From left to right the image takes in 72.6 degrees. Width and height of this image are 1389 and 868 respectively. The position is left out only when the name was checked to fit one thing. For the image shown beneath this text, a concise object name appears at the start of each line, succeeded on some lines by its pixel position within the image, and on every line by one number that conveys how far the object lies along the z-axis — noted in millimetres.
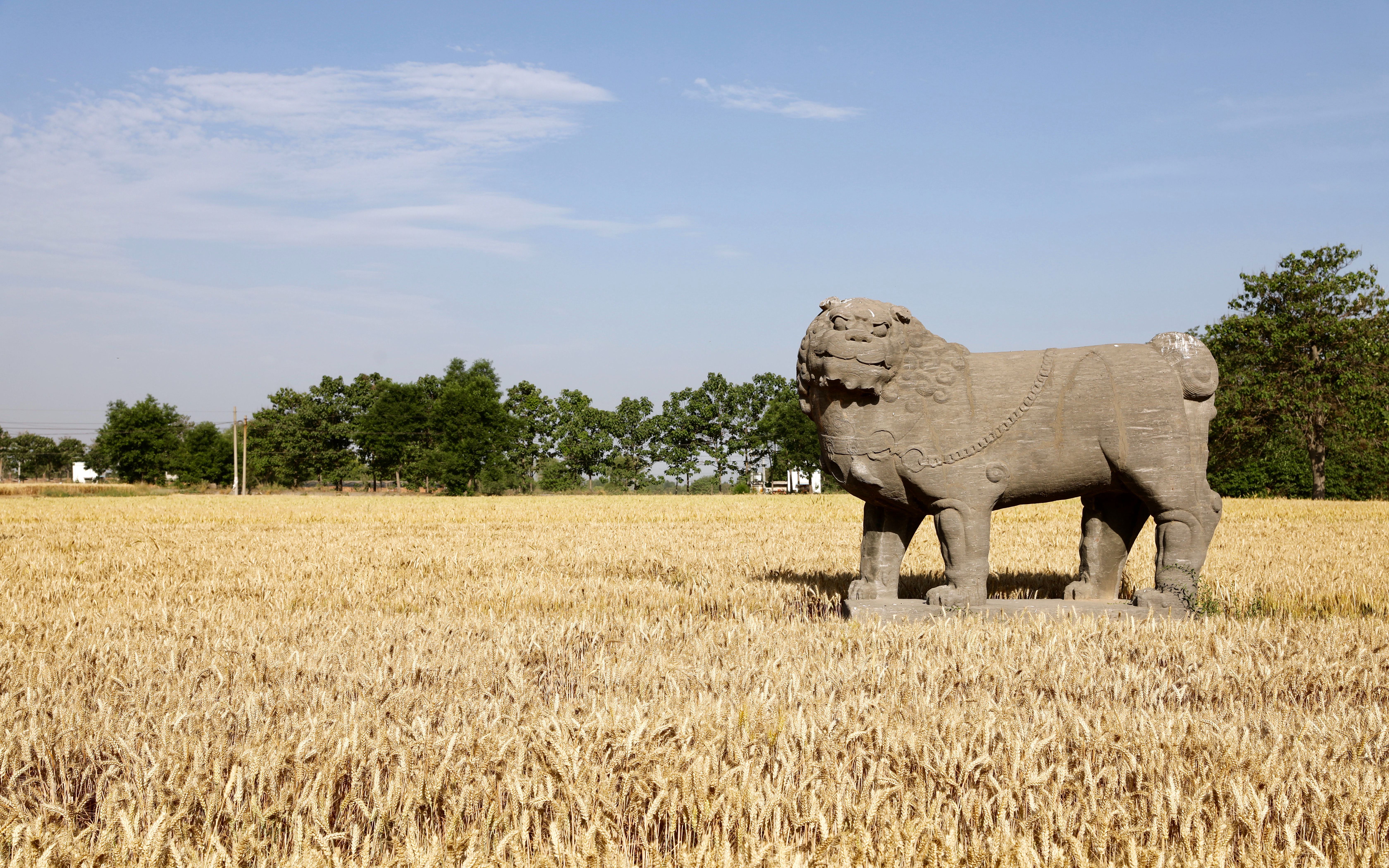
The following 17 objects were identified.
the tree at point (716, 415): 73312
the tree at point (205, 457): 77188
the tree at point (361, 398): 74688
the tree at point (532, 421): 68812
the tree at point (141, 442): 75312
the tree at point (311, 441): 74125
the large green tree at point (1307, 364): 34812
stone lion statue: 6910
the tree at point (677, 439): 72438
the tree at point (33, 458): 124875
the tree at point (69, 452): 123562
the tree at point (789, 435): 59531
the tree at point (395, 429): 67000
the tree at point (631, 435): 70750
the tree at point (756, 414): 73125
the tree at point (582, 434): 70188
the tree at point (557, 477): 58625
